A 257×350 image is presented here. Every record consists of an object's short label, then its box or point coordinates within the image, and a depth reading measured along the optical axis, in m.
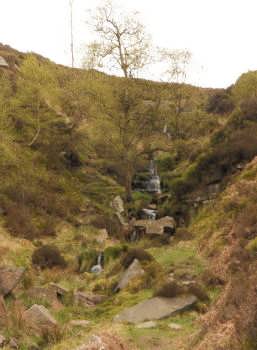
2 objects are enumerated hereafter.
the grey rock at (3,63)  41.25
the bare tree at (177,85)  34.50
